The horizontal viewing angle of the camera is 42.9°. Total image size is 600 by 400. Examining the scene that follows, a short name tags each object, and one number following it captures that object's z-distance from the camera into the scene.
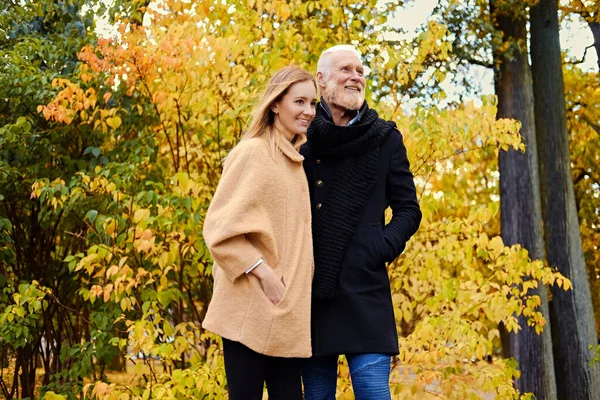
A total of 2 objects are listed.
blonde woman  2.46
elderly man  2.67
